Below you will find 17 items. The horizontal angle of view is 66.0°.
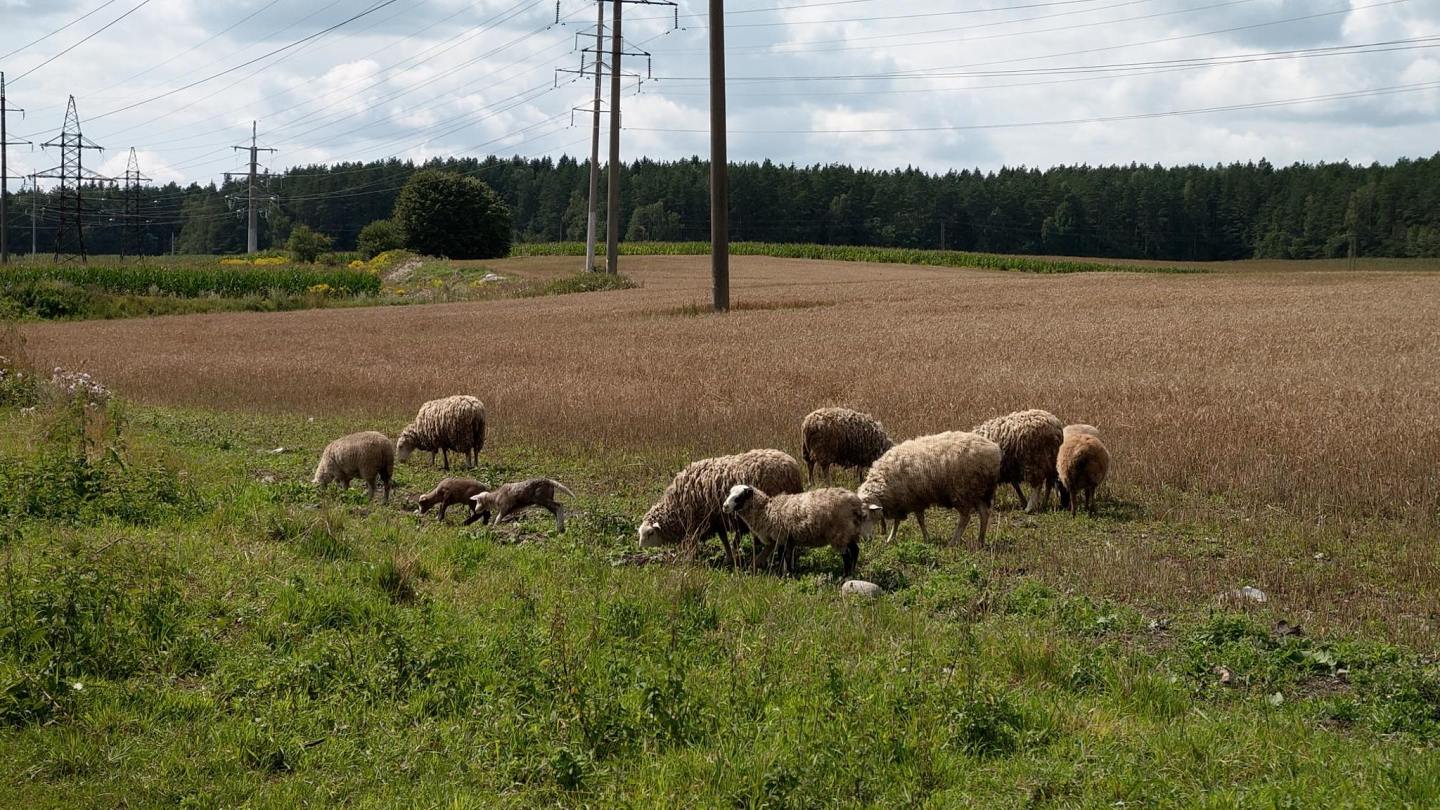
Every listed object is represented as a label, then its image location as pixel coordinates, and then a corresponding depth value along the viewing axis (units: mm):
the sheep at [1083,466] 12320
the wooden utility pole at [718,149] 35219
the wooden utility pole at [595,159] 62688
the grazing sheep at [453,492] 12352
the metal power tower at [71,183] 81969
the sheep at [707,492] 10844
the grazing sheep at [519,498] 11594
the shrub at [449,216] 108312
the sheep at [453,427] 15812
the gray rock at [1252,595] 8938
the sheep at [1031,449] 12930
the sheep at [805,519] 9602
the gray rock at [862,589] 8984
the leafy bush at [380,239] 109812
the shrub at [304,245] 100500
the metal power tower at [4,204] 82331
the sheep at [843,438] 14099
